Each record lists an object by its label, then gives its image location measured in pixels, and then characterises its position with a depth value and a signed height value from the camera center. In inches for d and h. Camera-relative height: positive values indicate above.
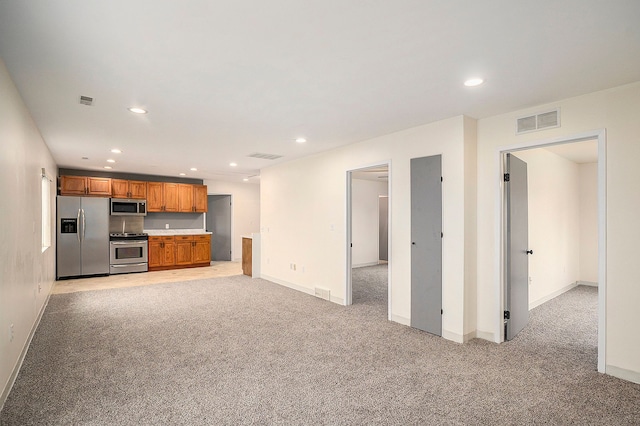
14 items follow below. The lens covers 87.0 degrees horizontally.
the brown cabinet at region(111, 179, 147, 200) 320.5 +24.3
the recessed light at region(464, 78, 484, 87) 108.2 +42.6
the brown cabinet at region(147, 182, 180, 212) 339.9 +17.1
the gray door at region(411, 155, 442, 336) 153.3 -14.9
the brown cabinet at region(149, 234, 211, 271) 328.8 -38.5
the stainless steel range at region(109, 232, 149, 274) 307.3 -36.2
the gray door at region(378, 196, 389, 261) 389.4 -17.8
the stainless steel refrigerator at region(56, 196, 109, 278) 283.6 -19.4
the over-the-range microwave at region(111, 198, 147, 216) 314.7 +6.4
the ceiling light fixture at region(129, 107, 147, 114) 138.0 +43.2
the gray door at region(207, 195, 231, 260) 411.8 -14.4
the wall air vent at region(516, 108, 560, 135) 127.1 +35.1
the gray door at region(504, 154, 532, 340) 146.3 -16.3
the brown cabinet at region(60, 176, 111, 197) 295.3 +25.5
